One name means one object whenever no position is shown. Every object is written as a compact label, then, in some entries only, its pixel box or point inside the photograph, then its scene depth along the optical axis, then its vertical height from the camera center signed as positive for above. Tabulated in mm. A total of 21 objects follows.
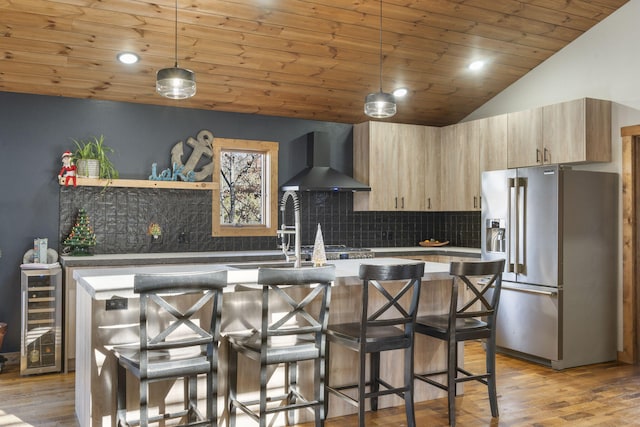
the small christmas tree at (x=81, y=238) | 4895 -168
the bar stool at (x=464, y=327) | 3330 -656
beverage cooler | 4480 -834
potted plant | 4941 +545
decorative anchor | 5508 +664
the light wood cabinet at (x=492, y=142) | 5711 +837
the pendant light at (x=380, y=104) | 3465 +731
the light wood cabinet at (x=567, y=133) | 4941 +820
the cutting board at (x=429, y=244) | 6660 -277
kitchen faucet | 3506 -127
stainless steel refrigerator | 4719 -368
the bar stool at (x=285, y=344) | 2787 -663
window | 5836 +340
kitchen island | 2873 -588
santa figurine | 4809 +437
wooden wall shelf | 4921 +334
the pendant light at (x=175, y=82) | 2990 +751
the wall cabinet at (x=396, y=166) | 6160 +626
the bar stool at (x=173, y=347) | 2486 -638
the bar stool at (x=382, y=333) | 3025 -644
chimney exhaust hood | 5754 +479
